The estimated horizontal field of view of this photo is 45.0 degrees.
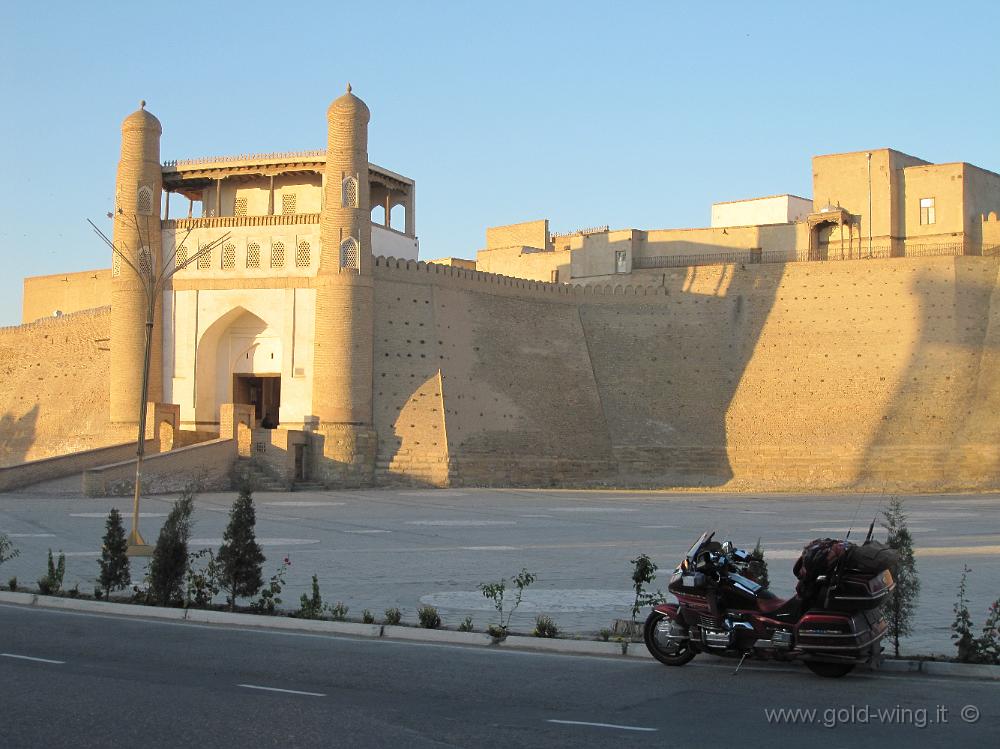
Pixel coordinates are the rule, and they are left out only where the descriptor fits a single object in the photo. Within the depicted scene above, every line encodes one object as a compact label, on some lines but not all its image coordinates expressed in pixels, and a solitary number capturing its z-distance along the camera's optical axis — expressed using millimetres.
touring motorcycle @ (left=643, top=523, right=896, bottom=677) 7391
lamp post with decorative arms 15852
